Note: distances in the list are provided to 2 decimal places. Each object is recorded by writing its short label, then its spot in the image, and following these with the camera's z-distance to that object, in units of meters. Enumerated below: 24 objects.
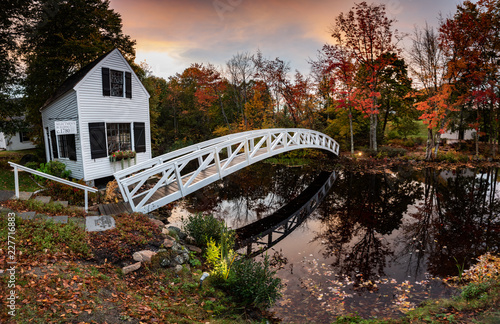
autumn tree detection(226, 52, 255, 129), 27.31
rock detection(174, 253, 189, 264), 5.49
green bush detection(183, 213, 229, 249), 6.81
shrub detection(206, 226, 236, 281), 4.99
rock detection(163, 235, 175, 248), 5.79
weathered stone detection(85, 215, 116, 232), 5.97
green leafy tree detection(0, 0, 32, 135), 12.55
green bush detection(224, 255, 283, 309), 4.53
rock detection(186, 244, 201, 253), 6.39
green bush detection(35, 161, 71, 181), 10.92
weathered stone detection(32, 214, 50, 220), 5.68
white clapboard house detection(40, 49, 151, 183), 10.66
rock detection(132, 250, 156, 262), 5.12
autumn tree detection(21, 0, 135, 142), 13.59
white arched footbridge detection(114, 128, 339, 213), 7.54
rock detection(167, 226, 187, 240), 6.94
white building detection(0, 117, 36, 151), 22.49
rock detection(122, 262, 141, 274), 4.73
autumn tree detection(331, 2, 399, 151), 18.00
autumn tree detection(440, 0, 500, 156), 16.23
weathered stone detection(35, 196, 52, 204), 7.44
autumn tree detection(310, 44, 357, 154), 19.30
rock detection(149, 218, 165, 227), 7.04
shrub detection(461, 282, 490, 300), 4.34
